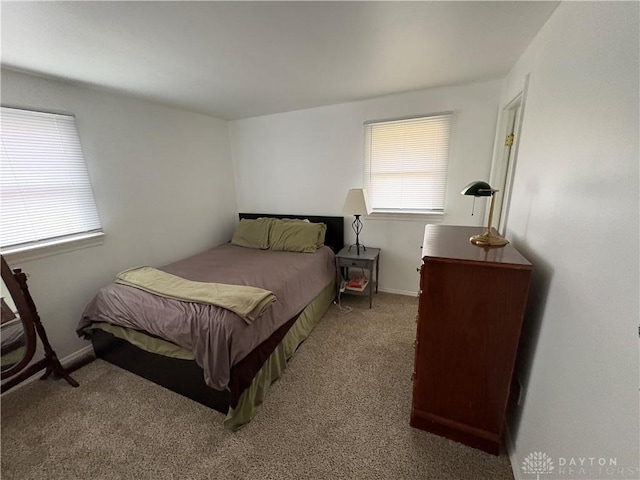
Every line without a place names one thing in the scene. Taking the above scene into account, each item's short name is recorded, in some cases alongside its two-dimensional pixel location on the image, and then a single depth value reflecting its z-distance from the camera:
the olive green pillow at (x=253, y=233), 3.06
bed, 1.47
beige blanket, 1.58
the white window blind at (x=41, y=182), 1.80
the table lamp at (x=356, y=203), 2.59
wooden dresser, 1.15
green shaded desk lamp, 1.36
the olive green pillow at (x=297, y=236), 2.81
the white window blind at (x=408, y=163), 2.57
